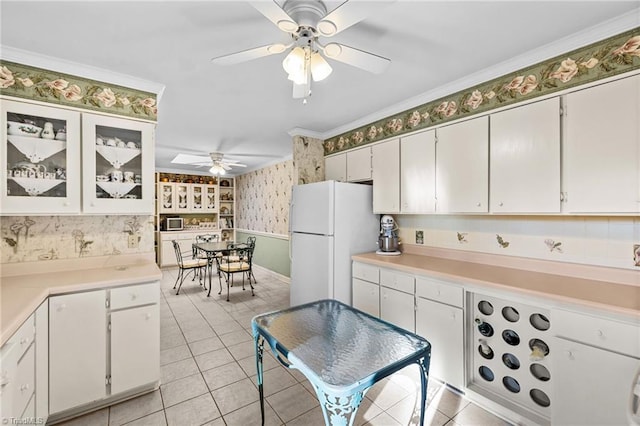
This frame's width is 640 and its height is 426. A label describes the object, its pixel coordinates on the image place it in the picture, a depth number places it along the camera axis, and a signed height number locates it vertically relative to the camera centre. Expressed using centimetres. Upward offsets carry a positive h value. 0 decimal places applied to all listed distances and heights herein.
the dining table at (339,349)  107 -67
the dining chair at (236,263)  455 -89
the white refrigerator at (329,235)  302 -26
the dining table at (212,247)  476 -63
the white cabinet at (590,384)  141 -94
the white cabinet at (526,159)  196 +41
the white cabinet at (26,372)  123 -83
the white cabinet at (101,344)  180 -93
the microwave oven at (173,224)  689 -28
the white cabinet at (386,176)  301 +41
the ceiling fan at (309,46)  131 +93
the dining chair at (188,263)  484 -92
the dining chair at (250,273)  484 -111
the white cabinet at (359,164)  336 +61
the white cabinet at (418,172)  270 +42
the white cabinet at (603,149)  166 +41
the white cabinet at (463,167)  232 +41
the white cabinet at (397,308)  241 -88
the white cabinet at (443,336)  210 -99
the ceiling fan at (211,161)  523 +111
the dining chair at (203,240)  565 -63
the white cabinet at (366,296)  274 -88
